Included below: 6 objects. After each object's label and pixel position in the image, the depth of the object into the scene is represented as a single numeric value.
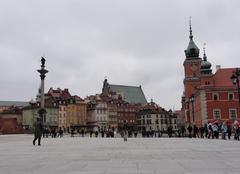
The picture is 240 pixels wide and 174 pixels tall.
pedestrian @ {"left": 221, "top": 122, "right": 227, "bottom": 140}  22.30
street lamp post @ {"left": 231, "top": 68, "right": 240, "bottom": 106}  20.65
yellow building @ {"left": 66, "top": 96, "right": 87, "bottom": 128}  92.50
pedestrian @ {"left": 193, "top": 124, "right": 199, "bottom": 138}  29.84
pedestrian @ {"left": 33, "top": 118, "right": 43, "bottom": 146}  17.43
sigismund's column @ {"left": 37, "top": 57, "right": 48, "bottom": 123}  39.73
